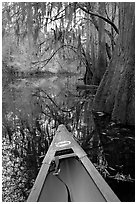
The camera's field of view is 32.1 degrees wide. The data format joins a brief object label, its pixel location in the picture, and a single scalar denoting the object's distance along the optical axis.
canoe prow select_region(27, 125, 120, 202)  2.16
